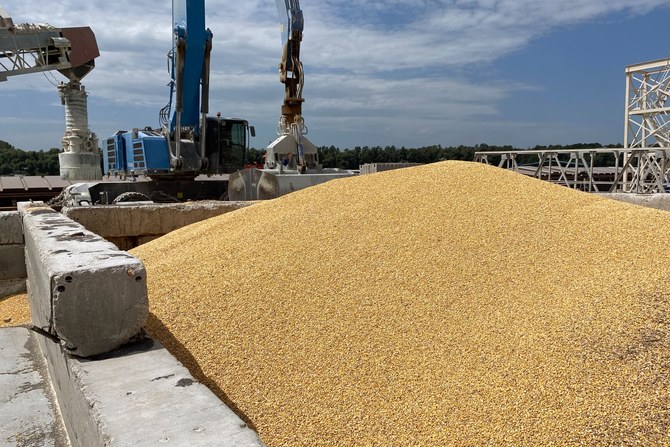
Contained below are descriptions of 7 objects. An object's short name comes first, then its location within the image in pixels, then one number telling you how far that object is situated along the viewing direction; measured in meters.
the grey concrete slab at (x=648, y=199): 5.69
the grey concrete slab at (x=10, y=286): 4.98
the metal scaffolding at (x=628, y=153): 8.27
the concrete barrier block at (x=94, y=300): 2.00
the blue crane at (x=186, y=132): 10.45
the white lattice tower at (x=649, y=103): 14.29
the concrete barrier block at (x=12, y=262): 4.92
